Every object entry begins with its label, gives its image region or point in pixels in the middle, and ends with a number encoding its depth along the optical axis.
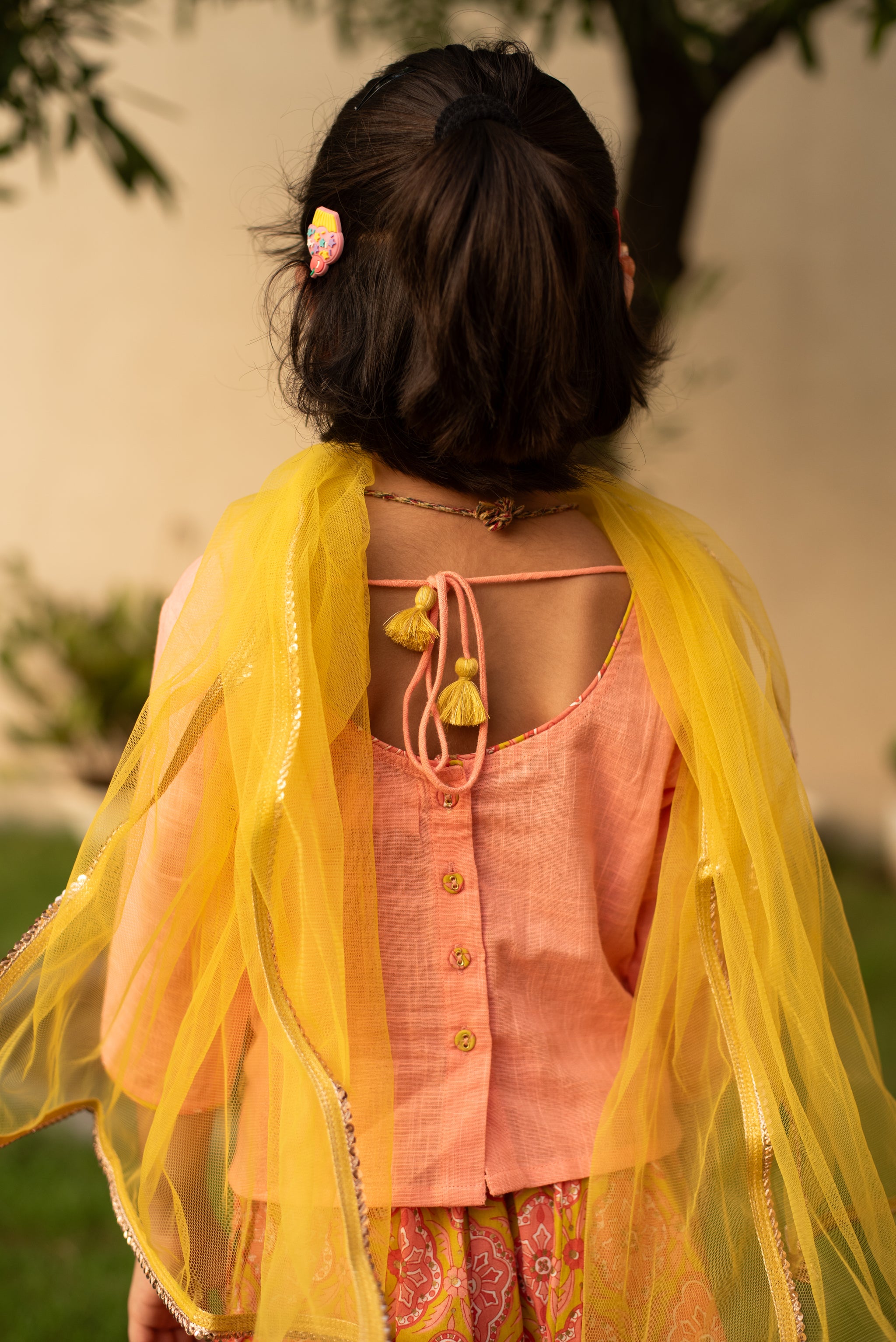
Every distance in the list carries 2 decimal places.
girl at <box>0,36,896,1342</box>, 0.85
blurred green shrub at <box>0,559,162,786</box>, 3.56
